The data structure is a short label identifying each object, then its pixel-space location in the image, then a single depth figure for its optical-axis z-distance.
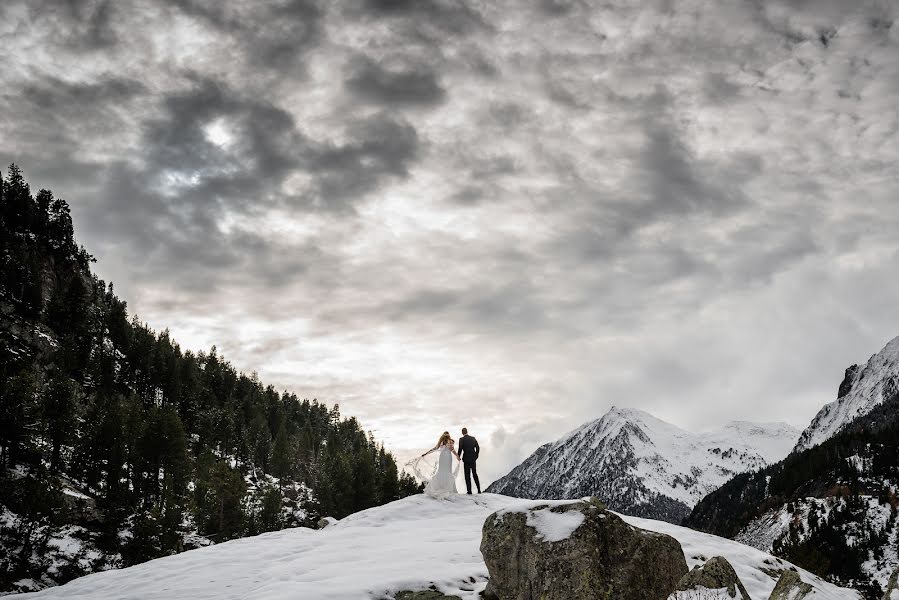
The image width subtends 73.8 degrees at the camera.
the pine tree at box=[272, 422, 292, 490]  119.25
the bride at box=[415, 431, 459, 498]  27.86
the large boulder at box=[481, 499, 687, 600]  12.20
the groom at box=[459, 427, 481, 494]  28.56
